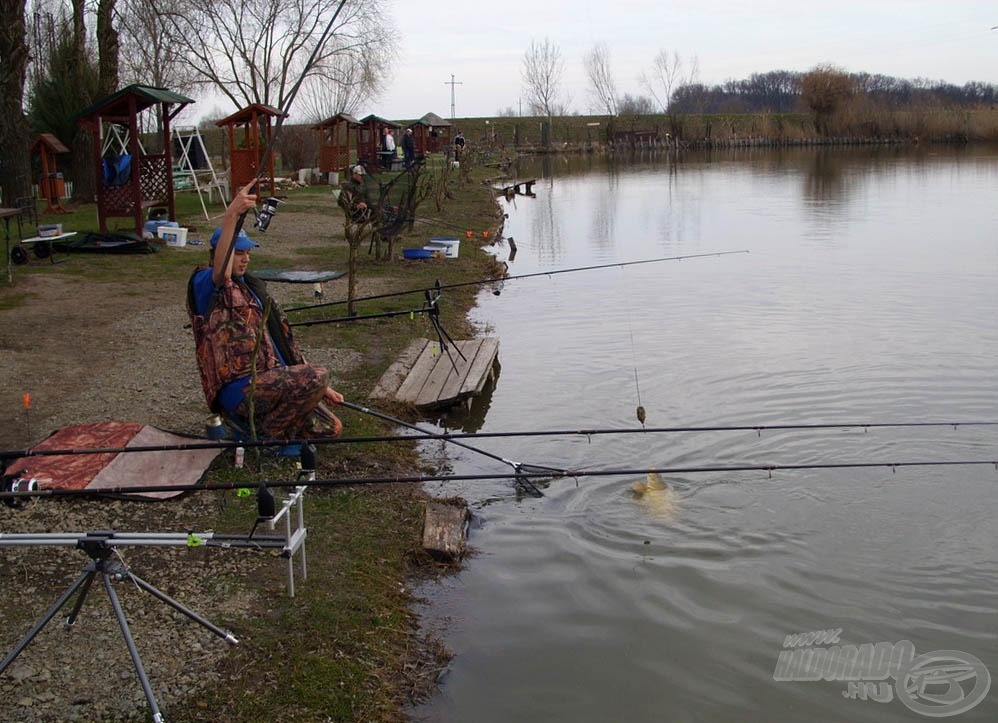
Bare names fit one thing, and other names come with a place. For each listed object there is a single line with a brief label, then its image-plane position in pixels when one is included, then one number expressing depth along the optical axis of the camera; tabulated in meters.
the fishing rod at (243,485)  3.81
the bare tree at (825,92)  68.50
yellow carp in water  6.06
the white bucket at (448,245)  15.17
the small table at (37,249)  12.91
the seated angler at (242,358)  5.41
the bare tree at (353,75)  37.38
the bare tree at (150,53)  26.09
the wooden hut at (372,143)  33.25
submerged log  5.27
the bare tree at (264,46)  34.28
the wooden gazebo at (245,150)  21.20
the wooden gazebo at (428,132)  41.94
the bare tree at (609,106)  73.38
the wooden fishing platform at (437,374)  7.66
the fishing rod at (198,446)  4.40
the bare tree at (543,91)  76.62
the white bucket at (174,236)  15.37
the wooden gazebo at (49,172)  19.14
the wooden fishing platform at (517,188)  31.58
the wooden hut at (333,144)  30.14
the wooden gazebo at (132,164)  14.73
